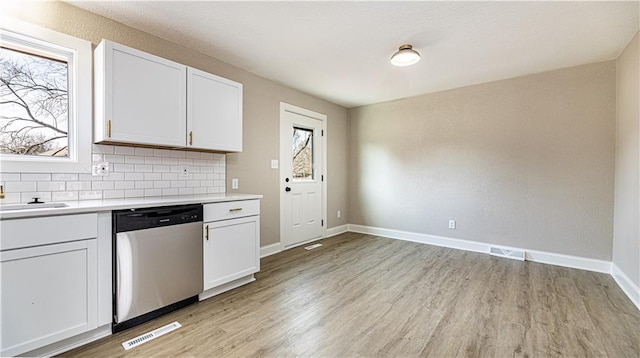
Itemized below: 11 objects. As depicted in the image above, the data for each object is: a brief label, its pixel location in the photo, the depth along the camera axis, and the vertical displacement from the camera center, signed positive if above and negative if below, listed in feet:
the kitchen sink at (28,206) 5.63 -0.70
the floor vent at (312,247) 13.46 -3.54
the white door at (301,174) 13.29 +0.09
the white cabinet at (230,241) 7.90 -2.05
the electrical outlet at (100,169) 7.32 +0.14
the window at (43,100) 6.30 +1.82
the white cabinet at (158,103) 6.86 +2.07
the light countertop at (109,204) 4.98 -0.69
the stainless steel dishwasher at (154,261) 6.23 -2.15
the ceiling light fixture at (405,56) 8.88 +4.02
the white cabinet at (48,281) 4.92 -2.09
